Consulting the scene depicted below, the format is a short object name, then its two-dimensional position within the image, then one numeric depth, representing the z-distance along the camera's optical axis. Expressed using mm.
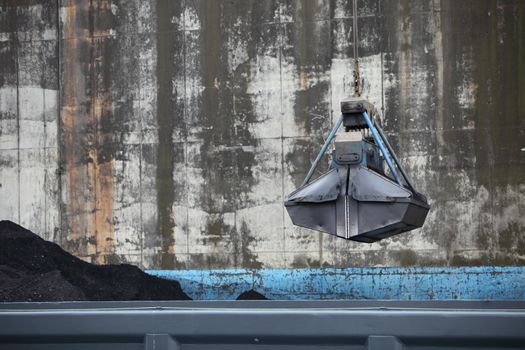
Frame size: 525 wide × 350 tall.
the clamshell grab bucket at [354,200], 12762
